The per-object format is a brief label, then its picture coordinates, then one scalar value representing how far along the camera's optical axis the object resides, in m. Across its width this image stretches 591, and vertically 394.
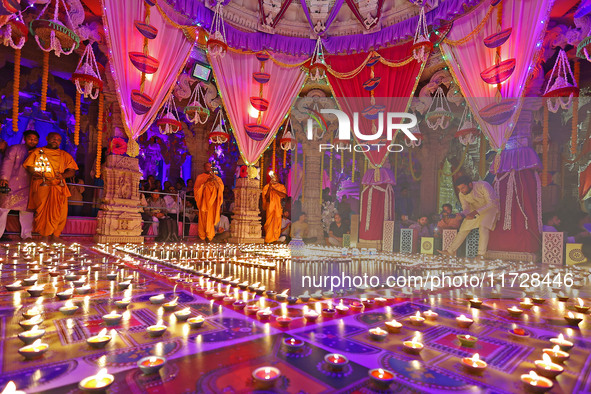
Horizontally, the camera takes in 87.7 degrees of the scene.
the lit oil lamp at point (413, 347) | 1.47
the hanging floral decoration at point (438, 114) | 8.60
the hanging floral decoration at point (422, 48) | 6.07
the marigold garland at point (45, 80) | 5.76
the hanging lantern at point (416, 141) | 10.91
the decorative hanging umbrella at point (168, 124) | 8.74
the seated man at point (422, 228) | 8.48
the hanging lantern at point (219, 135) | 9.52
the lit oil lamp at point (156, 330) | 1.60
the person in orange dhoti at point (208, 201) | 9.49
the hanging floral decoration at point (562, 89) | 5.62
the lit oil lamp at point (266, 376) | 1.12
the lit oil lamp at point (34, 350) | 1.32
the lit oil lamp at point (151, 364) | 1.17
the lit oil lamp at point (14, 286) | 2.48
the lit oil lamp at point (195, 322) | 1.76
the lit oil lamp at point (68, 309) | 1.94
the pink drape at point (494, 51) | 5.75
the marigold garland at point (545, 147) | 6.38
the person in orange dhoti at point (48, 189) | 6.93
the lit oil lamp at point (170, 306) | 2.09
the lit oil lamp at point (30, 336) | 1.42
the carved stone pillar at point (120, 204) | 7.70
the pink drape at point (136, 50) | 6.22
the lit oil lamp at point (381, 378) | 1.12
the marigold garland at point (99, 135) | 7.02
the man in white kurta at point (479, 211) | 7.21
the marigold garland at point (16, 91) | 5.87
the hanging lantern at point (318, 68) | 7.20
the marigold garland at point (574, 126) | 6.34
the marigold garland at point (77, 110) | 6.55
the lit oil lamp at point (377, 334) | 1.65
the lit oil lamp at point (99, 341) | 1.43
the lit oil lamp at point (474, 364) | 1.29
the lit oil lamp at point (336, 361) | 1.26
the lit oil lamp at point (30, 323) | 1.59
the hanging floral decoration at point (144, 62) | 6.42
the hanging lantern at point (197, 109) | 9.29
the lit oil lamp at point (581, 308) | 2.41
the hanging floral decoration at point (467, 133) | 7.44
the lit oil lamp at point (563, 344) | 1.55
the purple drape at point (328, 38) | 7.18
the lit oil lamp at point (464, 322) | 1.91
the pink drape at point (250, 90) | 8.59
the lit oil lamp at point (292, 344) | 1.49
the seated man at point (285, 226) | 11.62
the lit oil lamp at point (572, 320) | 2.05
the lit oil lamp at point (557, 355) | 1.41
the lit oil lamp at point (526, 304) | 2.50
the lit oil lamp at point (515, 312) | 2.23
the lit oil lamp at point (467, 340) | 1.58
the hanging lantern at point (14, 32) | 4.88
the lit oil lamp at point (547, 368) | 1.25
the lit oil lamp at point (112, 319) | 1.79
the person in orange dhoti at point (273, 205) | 10.61
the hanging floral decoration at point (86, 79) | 5.87
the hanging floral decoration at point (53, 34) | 5.12
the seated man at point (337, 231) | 10.77
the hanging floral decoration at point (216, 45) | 6.30
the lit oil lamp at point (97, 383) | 1.03
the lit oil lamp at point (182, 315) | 1.87
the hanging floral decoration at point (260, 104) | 8.79
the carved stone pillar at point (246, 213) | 10.09
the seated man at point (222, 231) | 10.48
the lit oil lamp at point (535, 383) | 1.14
